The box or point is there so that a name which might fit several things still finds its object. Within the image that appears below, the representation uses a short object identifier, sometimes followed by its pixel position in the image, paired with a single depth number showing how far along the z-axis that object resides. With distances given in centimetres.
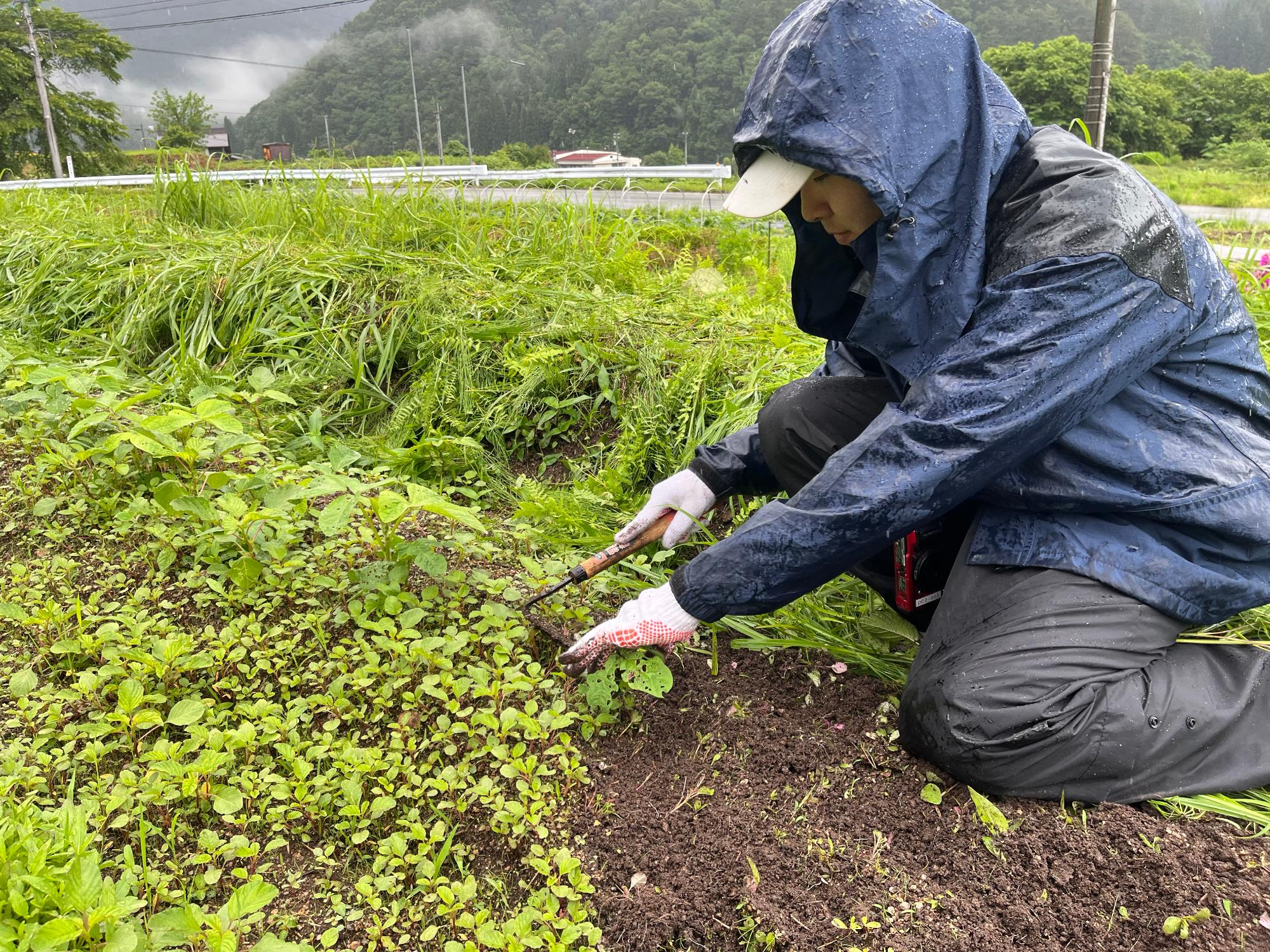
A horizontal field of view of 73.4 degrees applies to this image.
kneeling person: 135
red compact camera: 179
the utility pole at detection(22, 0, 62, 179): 2947
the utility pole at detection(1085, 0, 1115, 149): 732
